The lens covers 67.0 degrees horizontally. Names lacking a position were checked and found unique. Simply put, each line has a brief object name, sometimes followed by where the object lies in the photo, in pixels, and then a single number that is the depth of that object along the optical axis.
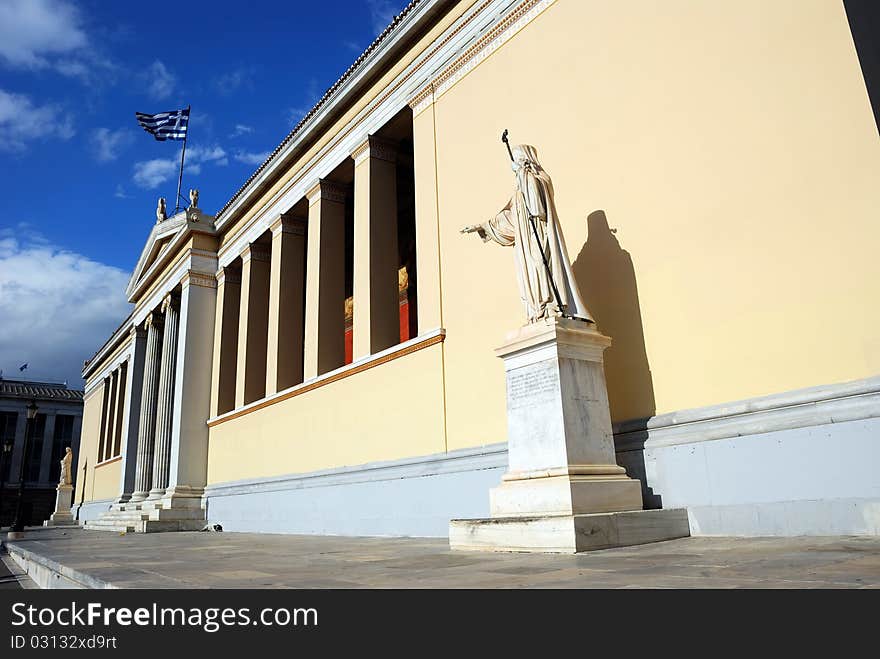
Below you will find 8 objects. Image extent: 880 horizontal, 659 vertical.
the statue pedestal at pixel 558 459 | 5.90
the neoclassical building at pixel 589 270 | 5.77
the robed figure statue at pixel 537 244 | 6.95
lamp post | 21.05
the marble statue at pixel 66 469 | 38.53
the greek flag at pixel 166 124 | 21.42
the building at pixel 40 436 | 58.50
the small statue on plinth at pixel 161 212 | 24.45
